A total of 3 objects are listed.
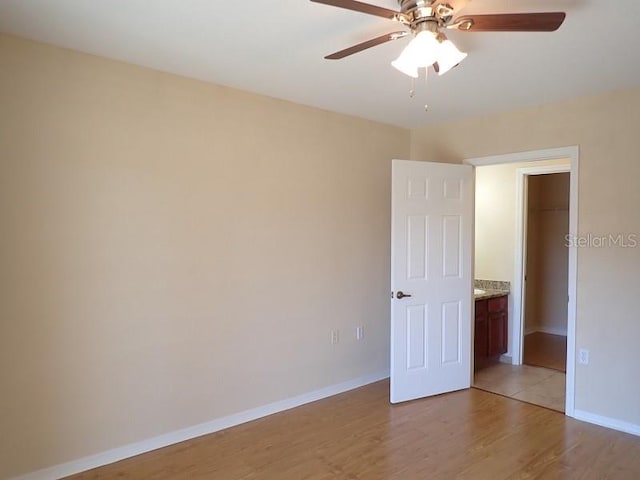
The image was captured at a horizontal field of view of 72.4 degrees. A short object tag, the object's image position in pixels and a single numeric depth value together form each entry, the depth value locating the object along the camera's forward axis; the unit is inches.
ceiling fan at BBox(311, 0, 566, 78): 65.4
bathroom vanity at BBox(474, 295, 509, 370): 176.4
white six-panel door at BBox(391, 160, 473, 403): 145.6
